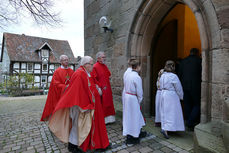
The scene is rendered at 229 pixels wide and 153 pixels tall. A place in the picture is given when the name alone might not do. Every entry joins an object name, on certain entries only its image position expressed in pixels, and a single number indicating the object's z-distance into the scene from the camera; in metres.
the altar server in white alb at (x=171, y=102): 3.16
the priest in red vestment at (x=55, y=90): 3.72
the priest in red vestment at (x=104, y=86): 4.00
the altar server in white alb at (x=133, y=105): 2.89
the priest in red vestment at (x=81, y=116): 2.53
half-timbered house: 23.42
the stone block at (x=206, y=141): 2.07
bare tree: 5.32
